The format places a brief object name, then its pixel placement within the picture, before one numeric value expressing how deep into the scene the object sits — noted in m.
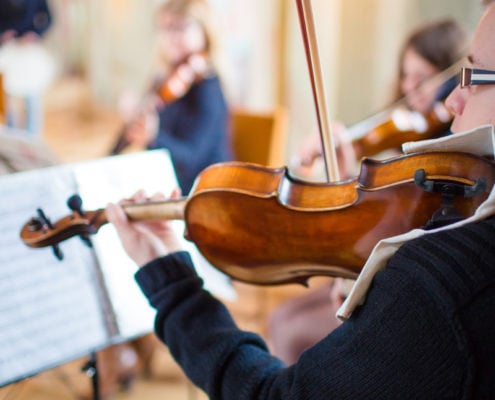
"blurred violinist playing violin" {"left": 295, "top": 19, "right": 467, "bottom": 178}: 1.62
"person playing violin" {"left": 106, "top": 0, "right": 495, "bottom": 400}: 0.47
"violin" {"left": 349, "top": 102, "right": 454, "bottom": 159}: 1.62
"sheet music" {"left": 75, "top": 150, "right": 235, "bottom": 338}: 0.93
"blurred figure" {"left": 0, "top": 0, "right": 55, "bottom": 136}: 2.42
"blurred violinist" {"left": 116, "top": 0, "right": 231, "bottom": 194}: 1.97
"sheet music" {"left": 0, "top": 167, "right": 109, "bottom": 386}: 0.85
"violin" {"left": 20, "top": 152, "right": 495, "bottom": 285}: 0.74
